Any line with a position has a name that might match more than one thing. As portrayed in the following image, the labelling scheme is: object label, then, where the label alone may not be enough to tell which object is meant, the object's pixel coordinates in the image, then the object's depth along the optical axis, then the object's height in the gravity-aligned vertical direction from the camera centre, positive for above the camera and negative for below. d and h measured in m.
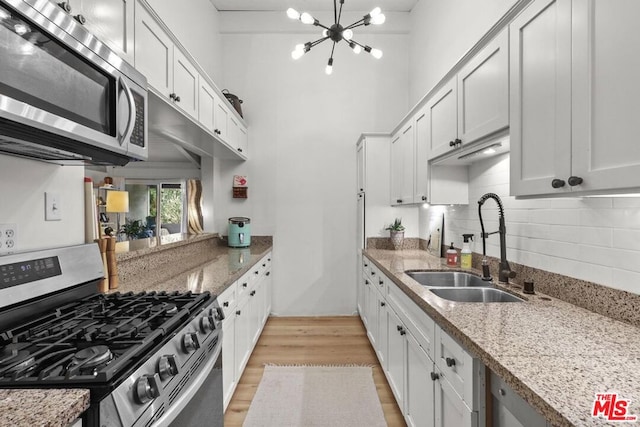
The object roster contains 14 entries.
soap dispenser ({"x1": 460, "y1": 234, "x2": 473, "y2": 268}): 2.39 -0.31
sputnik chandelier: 2.33 +1.38
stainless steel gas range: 0.81 -0.39
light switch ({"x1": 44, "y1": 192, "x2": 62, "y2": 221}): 1.43 +0.01
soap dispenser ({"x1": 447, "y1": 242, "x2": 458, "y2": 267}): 2.55 -0.34
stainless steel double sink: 1.85 -0.46
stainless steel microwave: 0.83 +0.36
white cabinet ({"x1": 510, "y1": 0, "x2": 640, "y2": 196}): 0.93 +0.38
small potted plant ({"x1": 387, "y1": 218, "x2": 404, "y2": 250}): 3.61 -0.26
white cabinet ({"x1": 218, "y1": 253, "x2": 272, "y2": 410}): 2.04 -0.82
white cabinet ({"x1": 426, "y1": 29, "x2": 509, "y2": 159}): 1.52 +0.61
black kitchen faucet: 1.90 -0.28
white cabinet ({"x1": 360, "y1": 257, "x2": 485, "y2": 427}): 1.12 -0.69
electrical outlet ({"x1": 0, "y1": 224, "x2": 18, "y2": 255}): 1.21 -0.10
